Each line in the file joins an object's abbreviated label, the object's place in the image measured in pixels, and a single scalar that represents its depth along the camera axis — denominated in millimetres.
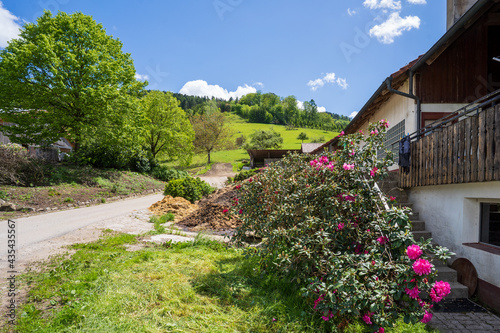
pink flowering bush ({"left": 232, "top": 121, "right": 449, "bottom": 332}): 2820
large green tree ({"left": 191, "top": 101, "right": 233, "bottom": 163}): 43125
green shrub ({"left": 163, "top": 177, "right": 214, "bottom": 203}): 13953
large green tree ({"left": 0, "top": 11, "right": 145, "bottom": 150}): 16609
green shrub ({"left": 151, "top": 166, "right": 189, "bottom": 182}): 25797
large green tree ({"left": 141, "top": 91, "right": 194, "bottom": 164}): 31105
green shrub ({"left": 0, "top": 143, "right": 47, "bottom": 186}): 13336
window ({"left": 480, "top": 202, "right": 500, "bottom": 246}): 4805
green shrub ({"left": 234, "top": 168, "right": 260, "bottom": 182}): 18822
